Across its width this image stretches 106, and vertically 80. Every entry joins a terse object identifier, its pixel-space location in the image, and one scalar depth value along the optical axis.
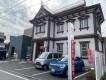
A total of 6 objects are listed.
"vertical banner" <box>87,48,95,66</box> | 11.82
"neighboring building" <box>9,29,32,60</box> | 24.72
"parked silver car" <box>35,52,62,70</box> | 14.13
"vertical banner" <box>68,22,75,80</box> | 8.01
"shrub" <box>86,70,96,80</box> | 8.21
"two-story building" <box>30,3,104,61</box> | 16.59
